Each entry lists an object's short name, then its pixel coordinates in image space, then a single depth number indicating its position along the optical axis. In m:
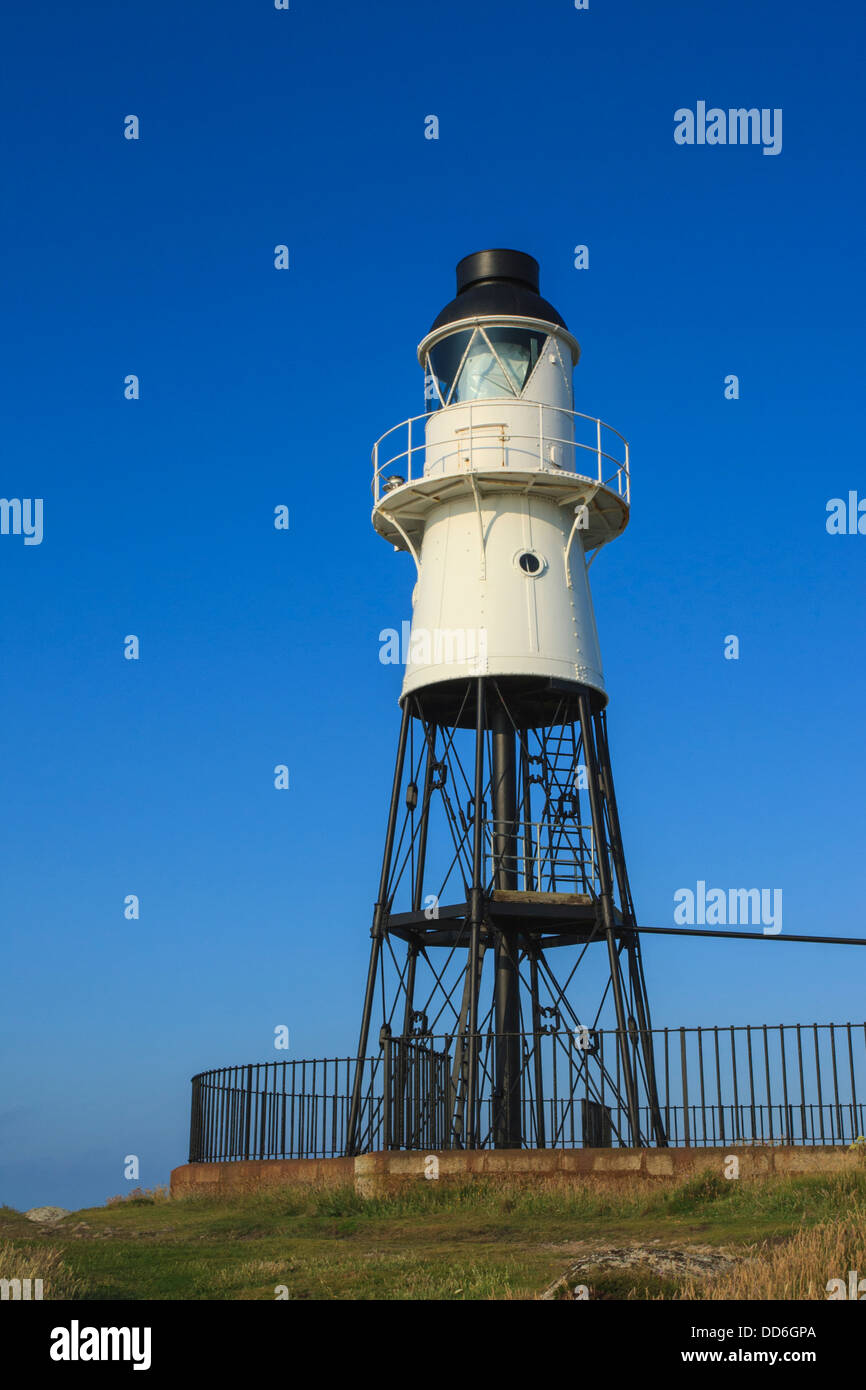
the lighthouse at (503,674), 26.25
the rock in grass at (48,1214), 25.25
